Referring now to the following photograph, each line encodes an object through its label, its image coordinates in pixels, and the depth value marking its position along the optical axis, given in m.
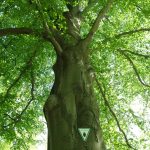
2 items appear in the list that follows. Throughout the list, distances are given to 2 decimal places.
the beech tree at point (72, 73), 7.11
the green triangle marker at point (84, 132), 6.66
